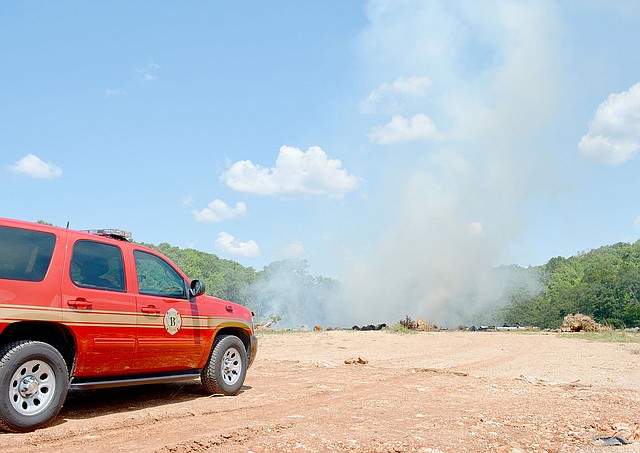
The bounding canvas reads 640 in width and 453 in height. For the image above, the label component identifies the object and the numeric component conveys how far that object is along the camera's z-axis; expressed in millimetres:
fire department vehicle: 5781
